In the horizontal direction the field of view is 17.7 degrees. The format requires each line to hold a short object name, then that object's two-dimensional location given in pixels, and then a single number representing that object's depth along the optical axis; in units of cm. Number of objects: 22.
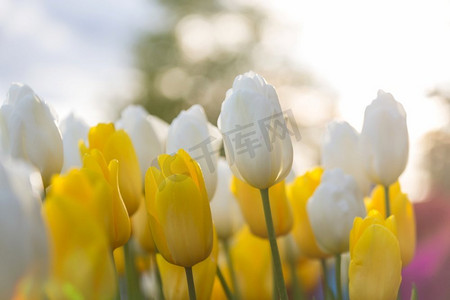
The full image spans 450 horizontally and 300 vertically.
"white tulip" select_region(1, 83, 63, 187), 87
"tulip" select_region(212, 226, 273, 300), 106
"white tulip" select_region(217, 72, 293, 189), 86
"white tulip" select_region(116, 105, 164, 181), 96
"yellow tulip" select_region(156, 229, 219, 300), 87
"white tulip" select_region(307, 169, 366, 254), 90
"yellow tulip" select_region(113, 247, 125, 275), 105
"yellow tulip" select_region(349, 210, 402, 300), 83
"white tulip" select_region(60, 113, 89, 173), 98
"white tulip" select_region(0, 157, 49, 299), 71
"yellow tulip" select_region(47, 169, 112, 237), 73
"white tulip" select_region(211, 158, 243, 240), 103
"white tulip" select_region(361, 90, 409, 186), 93
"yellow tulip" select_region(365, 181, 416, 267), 94
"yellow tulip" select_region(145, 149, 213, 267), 81
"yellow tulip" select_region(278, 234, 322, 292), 111
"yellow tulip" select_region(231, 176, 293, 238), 95
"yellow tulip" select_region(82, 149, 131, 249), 80
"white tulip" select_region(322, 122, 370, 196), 98
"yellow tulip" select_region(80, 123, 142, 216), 87
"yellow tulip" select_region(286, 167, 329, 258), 95
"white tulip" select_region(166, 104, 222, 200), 90
